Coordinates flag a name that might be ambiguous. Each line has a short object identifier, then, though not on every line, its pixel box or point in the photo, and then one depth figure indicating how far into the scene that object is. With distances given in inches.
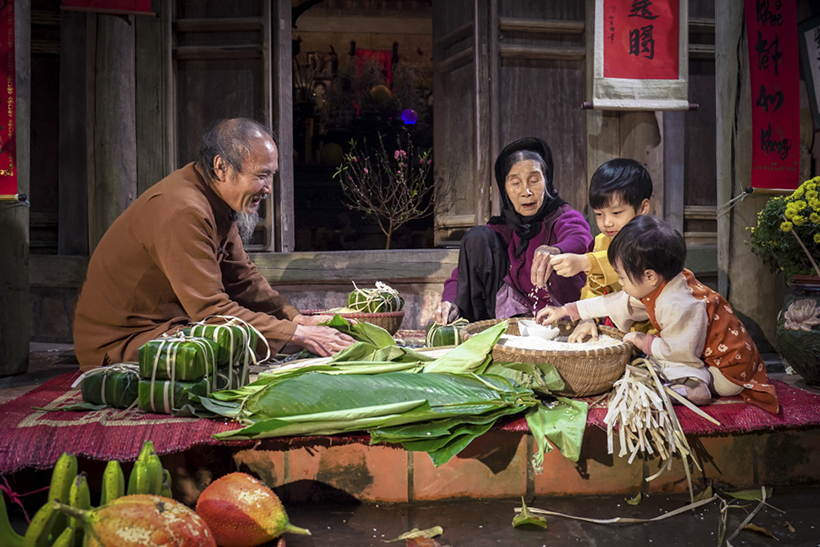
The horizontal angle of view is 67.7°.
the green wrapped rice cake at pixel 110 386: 88.1
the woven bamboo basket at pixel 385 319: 126.8
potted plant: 121.3
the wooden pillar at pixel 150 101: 195.3
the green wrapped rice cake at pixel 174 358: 83.2
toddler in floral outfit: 89.9
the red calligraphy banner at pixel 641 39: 170.7
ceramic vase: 120.5
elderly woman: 136.1
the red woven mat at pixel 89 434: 76.7
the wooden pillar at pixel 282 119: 202.4
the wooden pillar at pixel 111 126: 181.5
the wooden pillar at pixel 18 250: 148.2
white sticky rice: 92.0
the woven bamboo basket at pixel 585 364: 87.9
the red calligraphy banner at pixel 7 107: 146.3
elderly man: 103.9
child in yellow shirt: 112.1
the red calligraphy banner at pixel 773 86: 158.9
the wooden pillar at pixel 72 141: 204.8
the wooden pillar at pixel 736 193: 160.9
